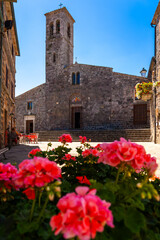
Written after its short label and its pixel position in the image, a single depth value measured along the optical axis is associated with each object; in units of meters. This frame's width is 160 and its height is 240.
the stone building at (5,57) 7.68
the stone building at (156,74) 10.76
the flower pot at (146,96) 11.55
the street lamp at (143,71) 15.68
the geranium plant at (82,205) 0.66
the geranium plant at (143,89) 11.44
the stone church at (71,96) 18.64
